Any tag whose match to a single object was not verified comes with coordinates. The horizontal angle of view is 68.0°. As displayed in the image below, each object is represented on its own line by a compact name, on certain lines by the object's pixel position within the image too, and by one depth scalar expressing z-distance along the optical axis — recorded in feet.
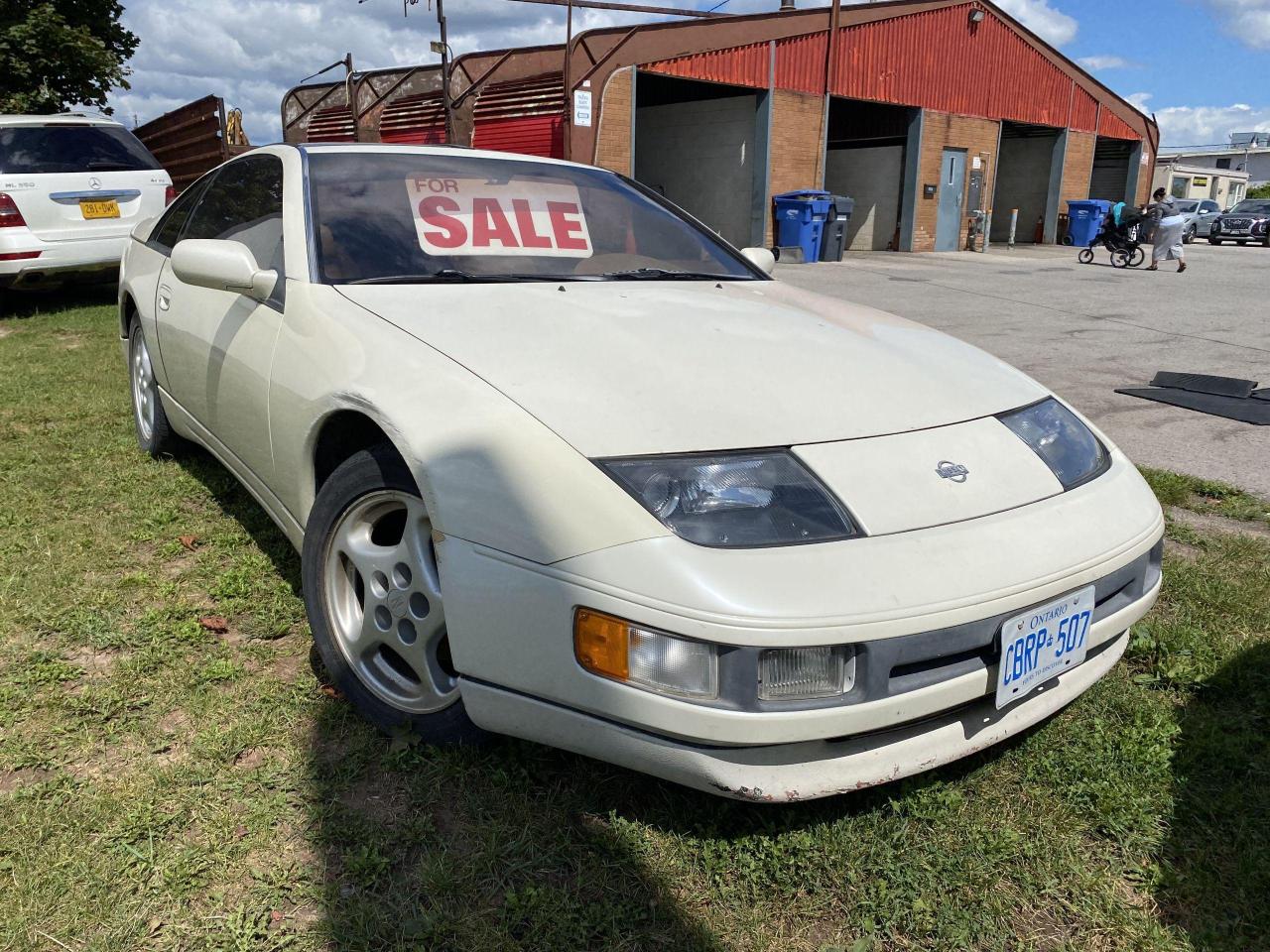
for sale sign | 8.87
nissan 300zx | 5.26
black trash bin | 55.57
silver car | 99.45
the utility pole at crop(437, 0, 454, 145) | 50.12
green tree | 46.65
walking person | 58.13
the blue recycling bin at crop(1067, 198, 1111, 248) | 79.61
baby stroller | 58.59
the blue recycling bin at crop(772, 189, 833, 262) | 54.70
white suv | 25.62
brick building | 50.11
